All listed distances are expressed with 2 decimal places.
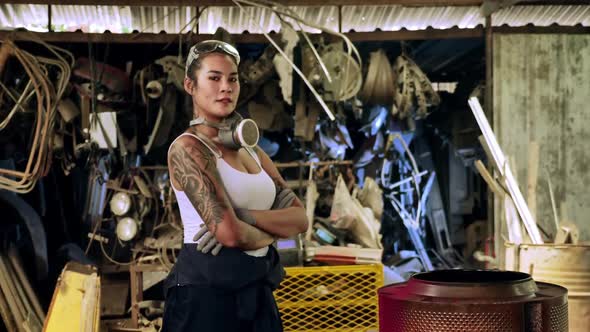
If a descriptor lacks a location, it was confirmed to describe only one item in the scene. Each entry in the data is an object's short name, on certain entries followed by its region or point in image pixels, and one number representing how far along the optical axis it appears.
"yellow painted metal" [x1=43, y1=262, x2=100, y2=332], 6.08
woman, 3.45
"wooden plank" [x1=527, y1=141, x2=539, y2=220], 5.69
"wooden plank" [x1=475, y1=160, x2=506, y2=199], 5.91
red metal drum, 2.75
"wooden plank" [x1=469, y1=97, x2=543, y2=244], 5.62
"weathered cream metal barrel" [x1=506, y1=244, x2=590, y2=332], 5.16
